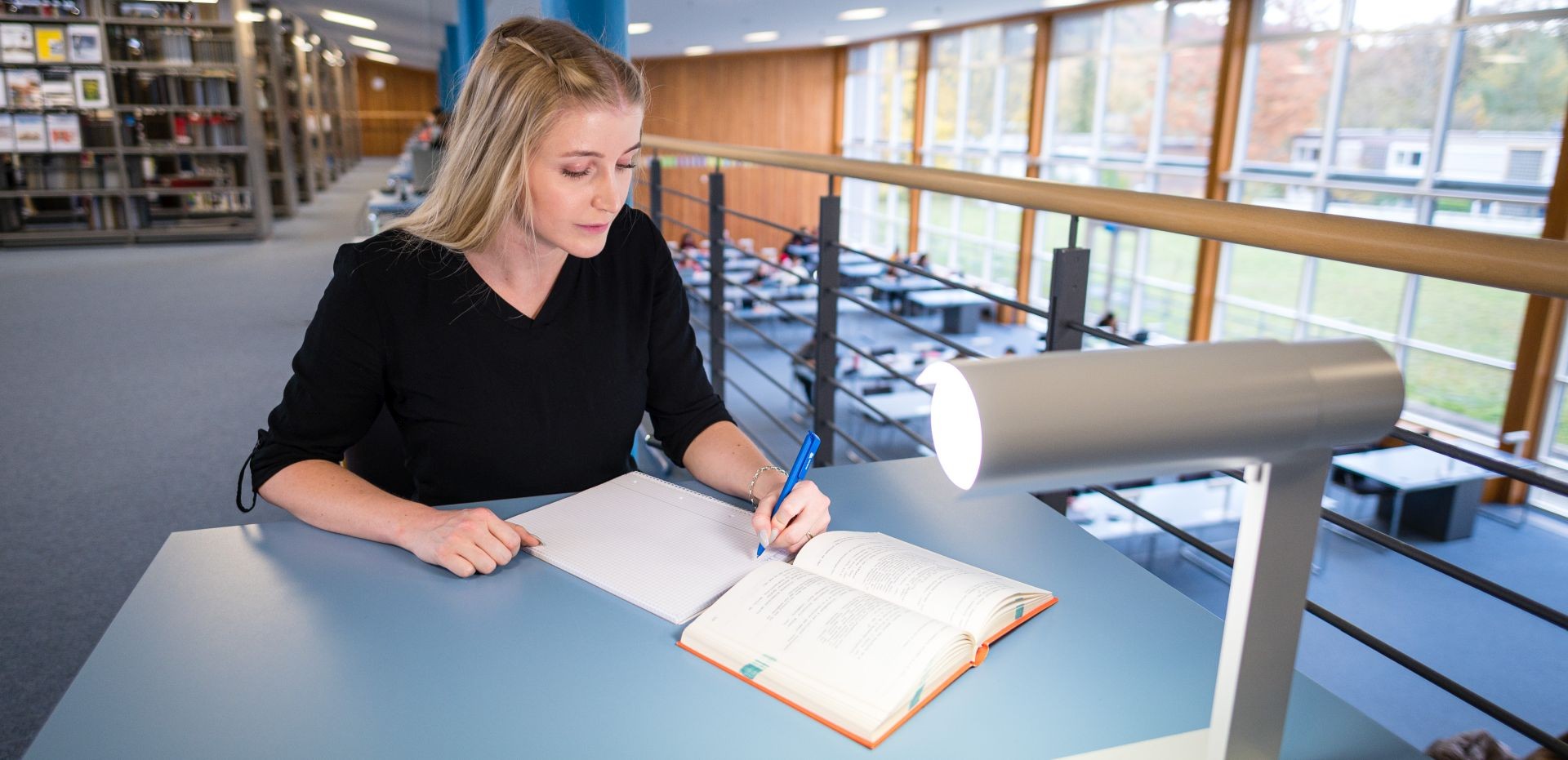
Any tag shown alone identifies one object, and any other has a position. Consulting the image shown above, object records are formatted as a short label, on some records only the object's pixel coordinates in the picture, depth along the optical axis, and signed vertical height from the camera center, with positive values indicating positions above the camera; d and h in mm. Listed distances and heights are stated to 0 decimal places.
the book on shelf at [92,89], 6812 +287
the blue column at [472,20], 5930 +711
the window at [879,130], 13617 +305
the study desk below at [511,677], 633 -366
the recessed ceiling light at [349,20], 11164 +1338
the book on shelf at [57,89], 6730 +279
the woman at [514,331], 1054 -219
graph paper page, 833 -357
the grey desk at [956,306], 10484 -1588
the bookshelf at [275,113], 8969 +215
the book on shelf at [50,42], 6668 +574
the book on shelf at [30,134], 6688 -23
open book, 664 -340
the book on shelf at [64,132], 6777 -7
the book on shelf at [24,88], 6633 +274
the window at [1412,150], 6297 +96
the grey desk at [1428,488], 6023 -1927
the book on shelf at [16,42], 6555 +559
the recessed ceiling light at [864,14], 10298 +1398
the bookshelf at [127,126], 6738 +52
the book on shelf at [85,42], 6754 +589
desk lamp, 345 -98
